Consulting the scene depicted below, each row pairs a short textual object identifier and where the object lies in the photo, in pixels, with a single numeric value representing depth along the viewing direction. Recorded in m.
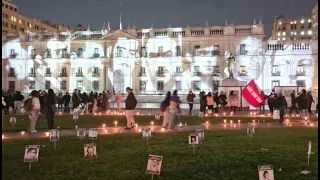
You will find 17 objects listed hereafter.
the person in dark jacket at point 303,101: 18.68
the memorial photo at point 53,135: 9.03
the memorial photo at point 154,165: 5.91
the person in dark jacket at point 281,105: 14.89
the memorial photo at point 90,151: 7.14
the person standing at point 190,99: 21.62
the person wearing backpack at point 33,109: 12.10
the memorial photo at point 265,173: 5.47
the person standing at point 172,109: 13.21
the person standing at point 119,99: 22.35
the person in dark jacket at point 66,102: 22.59
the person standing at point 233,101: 23.57
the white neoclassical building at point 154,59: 45.40
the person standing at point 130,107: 13.02
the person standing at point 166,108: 13.19
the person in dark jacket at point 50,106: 12.87
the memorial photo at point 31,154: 6.79
